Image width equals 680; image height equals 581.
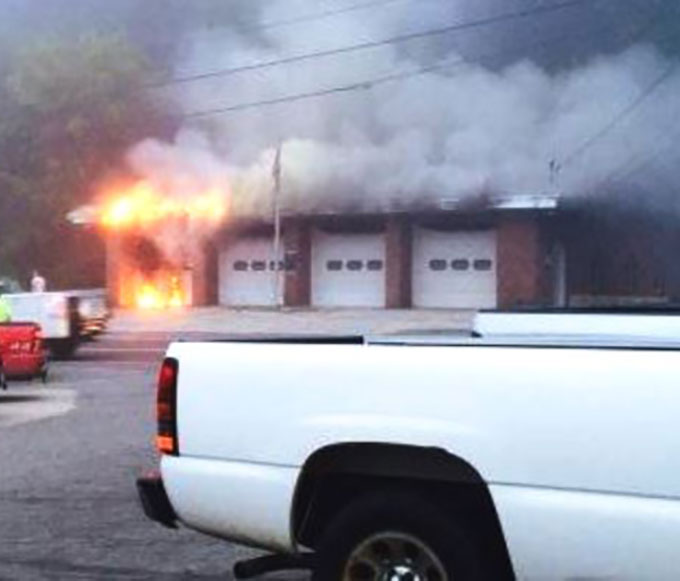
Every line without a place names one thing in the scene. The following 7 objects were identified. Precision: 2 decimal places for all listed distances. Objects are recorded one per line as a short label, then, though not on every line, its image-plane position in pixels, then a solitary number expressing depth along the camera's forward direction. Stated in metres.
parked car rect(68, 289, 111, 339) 23.30
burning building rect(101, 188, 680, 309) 40.75
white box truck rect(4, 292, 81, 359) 21.91
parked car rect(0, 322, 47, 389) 17.12
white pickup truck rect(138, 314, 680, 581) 4.36
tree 48.66
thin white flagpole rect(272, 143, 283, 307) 42.94
